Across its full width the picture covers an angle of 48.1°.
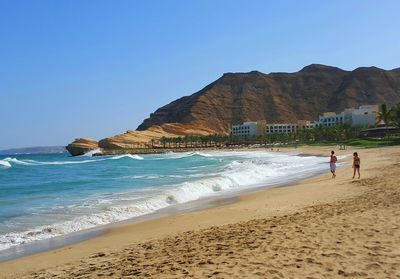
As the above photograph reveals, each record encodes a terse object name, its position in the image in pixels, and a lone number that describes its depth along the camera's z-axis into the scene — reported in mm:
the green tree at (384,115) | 80950
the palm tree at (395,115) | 74188
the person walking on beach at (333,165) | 22647
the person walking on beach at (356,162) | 20875
